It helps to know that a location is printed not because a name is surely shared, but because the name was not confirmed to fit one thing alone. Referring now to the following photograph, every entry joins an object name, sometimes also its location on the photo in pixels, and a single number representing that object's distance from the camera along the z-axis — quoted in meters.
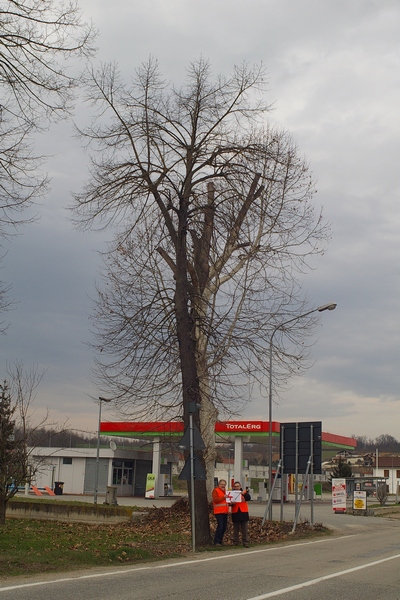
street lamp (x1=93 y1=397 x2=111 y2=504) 20.37
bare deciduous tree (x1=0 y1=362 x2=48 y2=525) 18.34
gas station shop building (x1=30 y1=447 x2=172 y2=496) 49.88
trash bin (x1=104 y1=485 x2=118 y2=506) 32.89
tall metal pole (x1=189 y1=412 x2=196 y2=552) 15.24
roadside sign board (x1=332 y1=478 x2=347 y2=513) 36.11
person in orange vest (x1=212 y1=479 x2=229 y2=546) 16.55
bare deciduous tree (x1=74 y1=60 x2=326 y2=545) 17.22
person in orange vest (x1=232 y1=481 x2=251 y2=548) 16.86
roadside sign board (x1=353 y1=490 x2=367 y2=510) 36.41
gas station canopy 44.19
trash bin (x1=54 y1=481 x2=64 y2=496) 48.16
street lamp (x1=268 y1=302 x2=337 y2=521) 21.00
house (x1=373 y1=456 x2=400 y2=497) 105.56
